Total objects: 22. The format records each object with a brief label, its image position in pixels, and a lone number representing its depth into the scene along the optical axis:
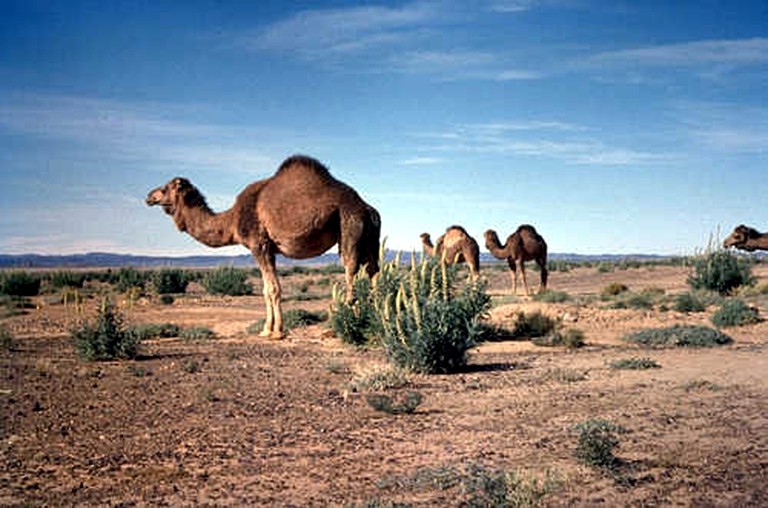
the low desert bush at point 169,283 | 40.44
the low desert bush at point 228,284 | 38.66
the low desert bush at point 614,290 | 33.40
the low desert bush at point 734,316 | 19.89
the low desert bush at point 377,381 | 11.61
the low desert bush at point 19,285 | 40.28
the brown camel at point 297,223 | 17.88
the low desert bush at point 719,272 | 29.98
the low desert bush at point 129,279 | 41.53
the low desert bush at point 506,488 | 6.16
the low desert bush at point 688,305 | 23.53
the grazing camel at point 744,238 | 22.70
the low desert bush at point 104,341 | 15.18
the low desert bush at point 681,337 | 16.64
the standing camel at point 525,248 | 32.28
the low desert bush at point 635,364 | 13.15
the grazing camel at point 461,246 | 30.41
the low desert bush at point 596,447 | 7.08
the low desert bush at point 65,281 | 46.89
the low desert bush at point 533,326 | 19.03
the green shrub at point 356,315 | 16.88
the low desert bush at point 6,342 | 16.73
